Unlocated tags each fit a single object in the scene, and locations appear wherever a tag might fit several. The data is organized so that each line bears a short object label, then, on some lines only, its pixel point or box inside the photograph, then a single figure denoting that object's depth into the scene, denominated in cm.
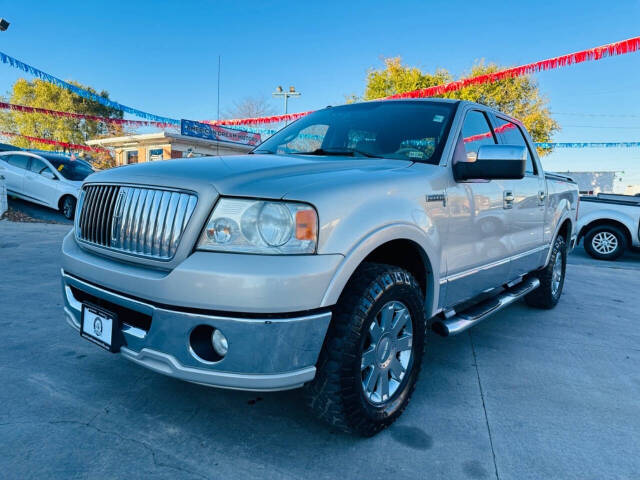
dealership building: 2200
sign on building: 2011
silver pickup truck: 165
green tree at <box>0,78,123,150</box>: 3697
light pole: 2403
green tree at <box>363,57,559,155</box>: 2444
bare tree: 2791
